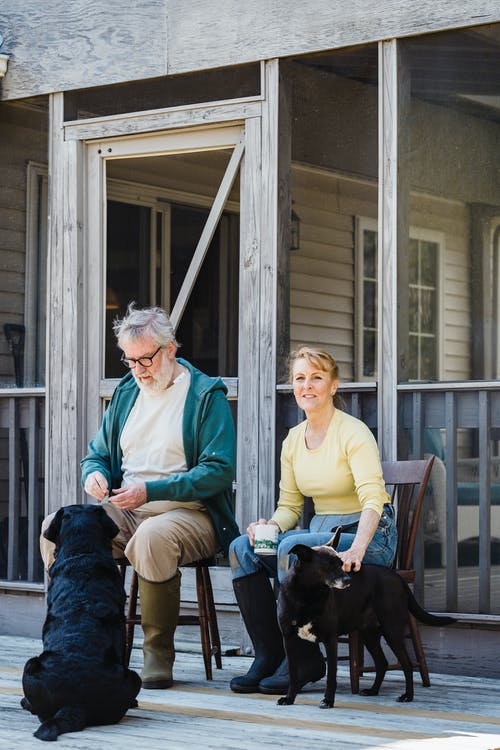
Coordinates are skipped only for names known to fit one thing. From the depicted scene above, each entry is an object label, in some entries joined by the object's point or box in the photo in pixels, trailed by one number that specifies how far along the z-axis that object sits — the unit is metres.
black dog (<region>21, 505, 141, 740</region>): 6.20
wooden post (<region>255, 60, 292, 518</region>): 9.21
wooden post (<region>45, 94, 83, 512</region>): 10.03
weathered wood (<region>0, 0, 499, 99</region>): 8.76
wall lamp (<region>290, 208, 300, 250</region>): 9.62
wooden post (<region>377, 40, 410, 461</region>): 8.74
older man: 7.70
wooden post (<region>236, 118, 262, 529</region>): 9.27
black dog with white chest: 6.86
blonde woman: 7.46
